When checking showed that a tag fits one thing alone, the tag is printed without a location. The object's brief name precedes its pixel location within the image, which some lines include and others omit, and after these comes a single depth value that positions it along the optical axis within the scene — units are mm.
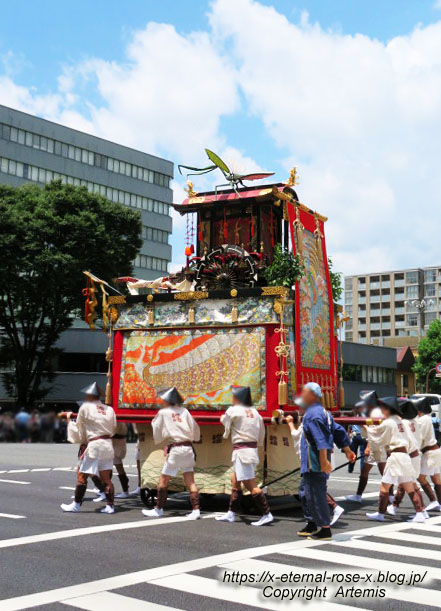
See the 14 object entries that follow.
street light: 78525
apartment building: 129250
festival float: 11656
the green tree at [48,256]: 35219
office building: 60125
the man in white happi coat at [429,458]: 12266
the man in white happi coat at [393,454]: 10789
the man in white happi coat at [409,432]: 11367
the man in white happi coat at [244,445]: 10414
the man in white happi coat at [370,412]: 12266
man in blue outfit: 9070
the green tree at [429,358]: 68375
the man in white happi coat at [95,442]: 11148
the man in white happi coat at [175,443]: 10750
